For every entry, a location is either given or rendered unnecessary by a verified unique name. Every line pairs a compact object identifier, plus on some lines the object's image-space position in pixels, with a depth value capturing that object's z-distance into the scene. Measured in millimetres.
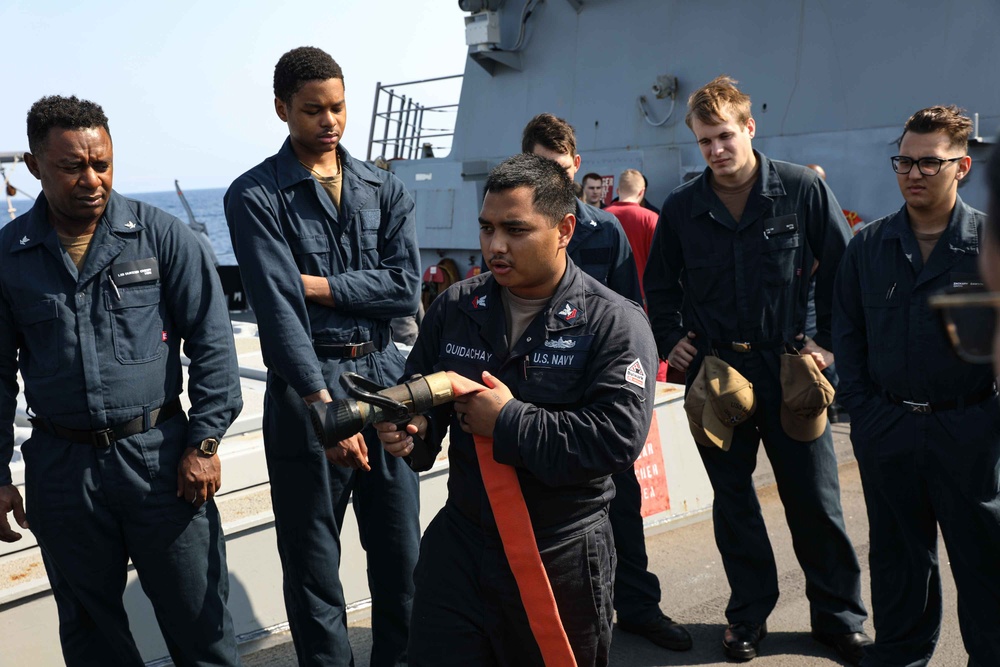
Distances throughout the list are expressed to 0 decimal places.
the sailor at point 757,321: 3803
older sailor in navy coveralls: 3004
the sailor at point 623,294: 4000
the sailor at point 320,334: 3273
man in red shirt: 6496
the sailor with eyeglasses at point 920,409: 3195
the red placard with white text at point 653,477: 5344
